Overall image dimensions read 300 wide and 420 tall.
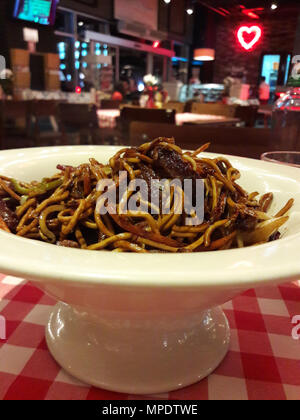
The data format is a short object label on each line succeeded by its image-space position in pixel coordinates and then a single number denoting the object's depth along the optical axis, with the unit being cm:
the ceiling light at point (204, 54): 1014
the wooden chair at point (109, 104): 509
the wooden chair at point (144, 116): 292
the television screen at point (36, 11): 666
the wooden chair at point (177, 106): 519
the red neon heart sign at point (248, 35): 372
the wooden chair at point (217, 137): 166
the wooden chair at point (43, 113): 434
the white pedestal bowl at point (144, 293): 30
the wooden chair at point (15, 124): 376
